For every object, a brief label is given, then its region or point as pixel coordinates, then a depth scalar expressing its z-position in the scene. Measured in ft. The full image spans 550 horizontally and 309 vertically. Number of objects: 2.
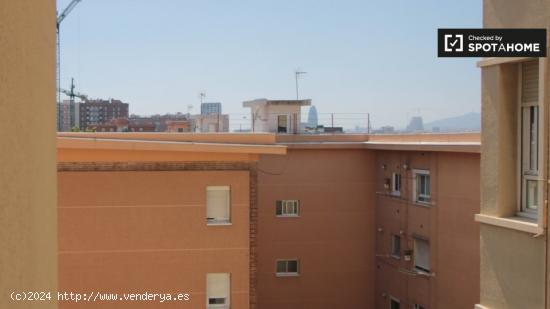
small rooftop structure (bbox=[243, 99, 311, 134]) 89.30
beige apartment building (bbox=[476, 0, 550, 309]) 18.28
